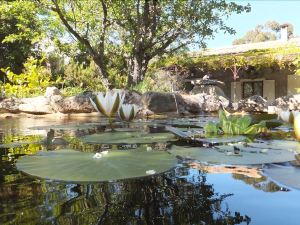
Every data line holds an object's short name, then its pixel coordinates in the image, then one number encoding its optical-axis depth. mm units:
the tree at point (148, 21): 7708
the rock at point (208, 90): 7876
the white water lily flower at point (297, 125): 1029
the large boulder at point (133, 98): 4565
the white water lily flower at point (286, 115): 1548
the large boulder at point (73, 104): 4682
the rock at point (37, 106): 4924
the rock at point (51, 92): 5070
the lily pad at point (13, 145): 1205
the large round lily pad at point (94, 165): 691
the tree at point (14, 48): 11052
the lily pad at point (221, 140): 1209
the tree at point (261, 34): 36109
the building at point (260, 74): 8771
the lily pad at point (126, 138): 1251
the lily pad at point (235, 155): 859
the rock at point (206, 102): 5016
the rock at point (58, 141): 1259
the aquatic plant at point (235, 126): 1532
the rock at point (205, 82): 7743
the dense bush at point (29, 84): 6593
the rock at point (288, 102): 5910
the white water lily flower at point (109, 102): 1545
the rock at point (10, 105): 5115
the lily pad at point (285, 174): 624
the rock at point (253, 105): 5743
